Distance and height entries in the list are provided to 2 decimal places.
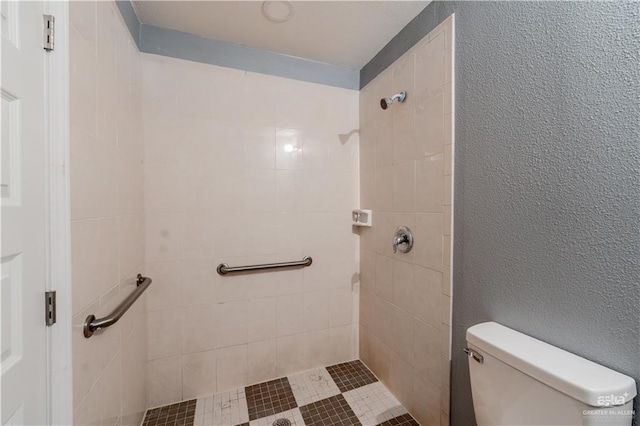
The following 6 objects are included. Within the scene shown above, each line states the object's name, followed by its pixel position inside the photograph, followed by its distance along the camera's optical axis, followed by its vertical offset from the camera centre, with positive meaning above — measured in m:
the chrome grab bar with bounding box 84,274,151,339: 0.78 -0.37
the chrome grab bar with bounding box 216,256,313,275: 1.49 -0.35
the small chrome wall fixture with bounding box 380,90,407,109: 1.35 +0.60
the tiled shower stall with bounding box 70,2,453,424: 0.98 -0.07
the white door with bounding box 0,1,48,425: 0.53 -0.02
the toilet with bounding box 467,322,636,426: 0.59 -0.46
